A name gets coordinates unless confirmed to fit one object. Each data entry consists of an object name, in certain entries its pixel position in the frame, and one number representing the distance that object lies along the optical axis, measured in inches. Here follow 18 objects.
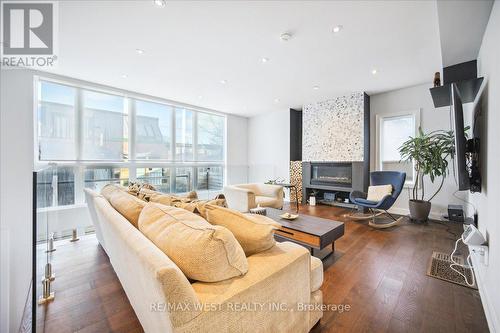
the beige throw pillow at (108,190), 78.4
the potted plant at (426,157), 127.6
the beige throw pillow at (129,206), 54.7
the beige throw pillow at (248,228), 41.7
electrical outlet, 63.4
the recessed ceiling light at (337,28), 87.6
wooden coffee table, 79.9
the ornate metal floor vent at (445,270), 73.9
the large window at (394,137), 163.6
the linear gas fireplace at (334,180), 174.4
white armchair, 135.0
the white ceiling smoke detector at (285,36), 92.7
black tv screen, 67.2
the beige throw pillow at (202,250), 32.1
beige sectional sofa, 27.1
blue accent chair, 131.4
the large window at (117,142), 136.7
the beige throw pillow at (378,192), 140.1
